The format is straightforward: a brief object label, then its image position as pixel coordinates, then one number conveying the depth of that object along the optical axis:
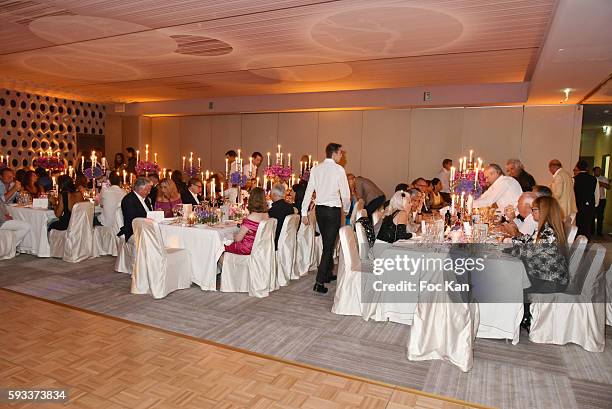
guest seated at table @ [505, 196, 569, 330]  3.74
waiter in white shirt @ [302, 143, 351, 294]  5.12
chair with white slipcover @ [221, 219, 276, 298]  4.99
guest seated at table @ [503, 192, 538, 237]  4.59
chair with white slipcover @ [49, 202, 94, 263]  6.40
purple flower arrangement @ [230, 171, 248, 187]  6.50
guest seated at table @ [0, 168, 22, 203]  7.29
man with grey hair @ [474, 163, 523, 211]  5.70
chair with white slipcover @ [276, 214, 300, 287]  5.45
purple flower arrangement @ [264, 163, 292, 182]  6.92
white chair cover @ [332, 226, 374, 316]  4.51
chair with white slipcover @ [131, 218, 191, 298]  4.88
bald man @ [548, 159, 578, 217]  7.66
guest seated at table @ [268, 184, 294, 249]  5.44
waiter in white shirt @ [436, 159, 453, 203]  9.43
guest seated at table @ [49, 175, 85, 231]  6.46
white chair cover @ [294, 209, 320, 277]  6.14
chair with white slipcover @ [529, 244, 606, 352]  3.81
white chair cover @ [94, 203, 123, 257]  6.80
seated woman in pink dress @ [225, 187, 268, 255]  4.94
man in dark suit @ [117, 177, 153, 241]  5.62
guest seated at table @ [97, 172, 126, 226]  6.70
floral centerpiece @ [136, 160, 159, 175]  8.23
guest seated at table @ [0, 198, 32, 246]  6.54
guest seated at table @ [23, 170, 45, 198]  7.98
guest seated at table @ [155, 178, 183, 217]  6.00
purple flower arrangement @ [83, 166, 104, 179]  7.87
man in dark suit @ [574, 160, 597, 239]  8.82
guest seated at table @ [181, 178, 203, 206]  6.78
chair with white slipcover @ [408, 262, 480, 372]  3.32
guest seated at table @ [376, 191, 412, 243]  4.35
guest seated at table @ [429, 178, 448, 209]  7.98
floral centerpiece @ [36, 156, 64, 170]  8.96
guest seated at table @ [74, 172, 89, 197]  6.97
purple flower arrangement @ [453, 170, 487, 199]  5.20
